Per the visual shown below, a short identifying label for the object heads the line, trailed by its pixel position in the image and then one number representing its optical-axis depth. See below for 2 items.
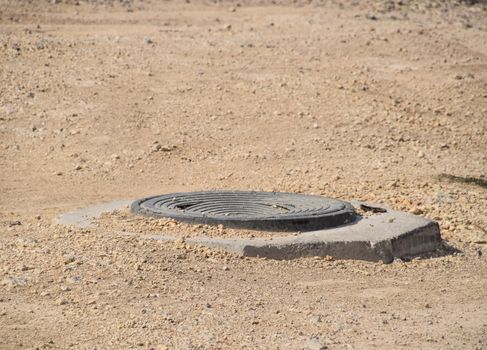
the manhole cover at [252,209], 15.05
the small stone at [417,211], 17.95
